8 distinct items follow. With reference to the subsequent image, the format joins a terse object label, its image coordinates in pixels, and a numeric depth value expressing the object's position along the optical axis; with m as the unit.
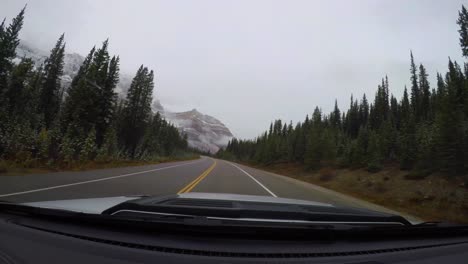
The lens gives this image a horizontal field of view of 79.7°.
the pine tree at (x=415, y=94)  63.26
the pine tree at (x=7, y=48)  37.38
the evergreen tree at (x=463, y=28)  31.49
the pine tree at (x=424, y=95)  56.70
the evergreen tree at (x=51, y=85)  53.97
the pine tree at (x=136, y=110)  54.00
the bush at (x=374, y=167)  36.47
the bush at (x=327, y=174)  32.44
